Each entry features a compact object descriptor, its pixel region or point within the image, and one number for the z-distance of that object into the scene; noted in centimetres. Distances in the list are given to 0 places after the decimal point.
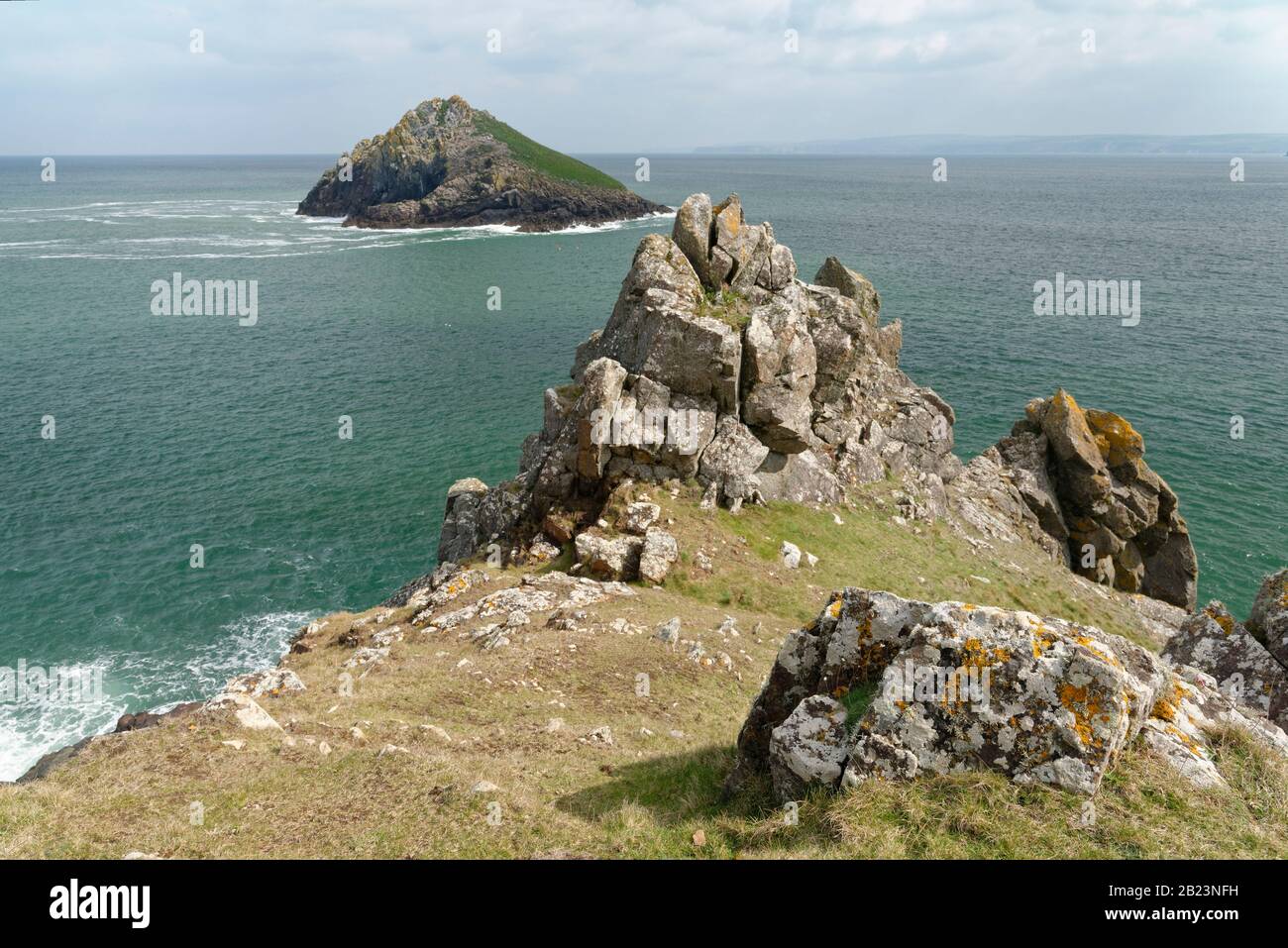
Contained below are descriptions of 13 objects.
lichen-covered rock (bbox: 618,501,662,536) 3344
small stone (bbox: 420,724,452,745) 1891
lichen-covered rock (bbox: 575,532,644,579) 3183
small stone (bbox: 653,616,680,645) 2570
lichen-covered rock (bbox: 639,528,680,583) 3142
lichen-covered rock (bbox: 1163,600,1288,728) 1875
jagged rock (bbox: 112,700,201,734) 2788
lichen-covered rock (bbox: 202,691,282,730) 1884
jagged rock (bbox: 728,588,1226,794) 1125
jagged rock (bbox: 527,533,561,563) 3438
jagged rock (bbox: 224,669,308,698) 2359
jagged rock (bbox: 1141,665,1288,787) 1159
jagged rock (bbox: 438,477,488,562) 3981
